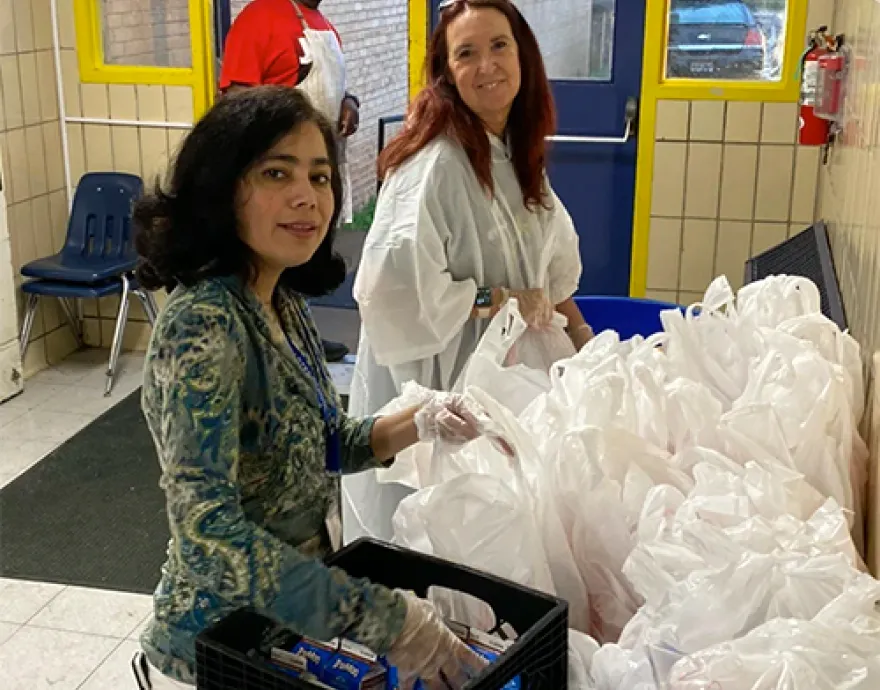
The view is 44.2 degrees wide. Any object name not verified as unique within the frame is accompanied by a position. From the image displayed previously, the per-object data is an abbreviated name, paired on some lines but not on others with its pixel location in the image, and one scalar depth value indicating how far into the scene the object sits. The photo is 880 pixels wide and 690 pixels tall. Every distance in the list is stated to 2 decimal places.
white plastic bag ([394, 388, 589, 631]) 1.18
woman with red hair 2.23
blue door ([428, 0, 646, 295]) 4.09
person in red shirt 4.18
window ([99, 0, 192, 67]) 4.55
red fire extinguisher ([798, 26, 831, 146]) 2.59
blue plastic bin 2.44
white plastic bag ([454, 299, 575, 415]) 1.67
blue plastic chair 4.40
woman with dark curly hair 1.11
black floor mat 3.10
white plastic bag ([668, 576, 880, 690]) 0.86
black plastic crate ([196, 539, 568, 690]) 0.99
